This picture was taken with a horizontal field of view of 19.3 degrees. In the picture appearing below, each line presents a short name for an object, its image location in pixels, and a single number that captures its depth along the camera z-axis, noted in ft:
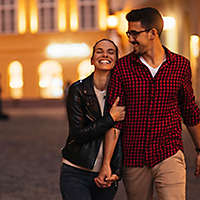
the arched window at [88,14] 129.70
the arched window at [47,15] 130.41
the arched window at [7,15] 131.13
